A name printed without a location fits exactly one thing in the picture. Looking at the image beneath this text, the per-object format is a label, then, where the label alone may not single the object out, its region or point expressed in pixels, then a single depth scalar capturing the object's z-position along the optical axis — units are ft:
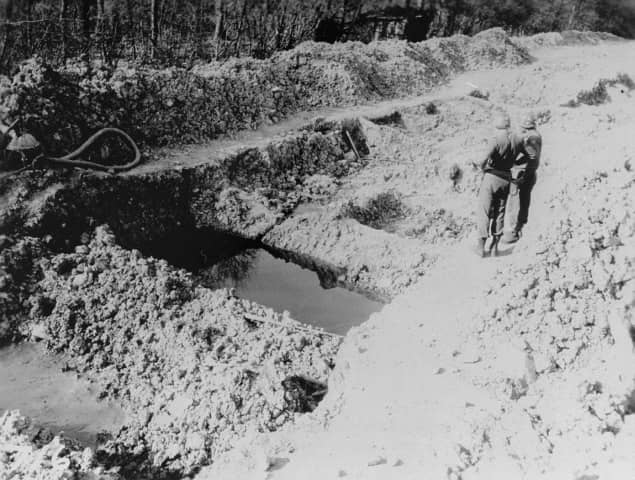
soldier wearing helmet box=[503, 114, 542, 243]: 22.53
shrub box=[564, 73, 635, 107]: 45.68
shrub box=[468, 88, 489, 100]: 50.96
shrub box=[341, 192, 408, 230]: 32.14
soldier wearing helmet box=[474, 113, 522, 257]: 21.83
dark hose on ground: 27.43
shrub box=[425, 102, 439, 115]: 46.85
